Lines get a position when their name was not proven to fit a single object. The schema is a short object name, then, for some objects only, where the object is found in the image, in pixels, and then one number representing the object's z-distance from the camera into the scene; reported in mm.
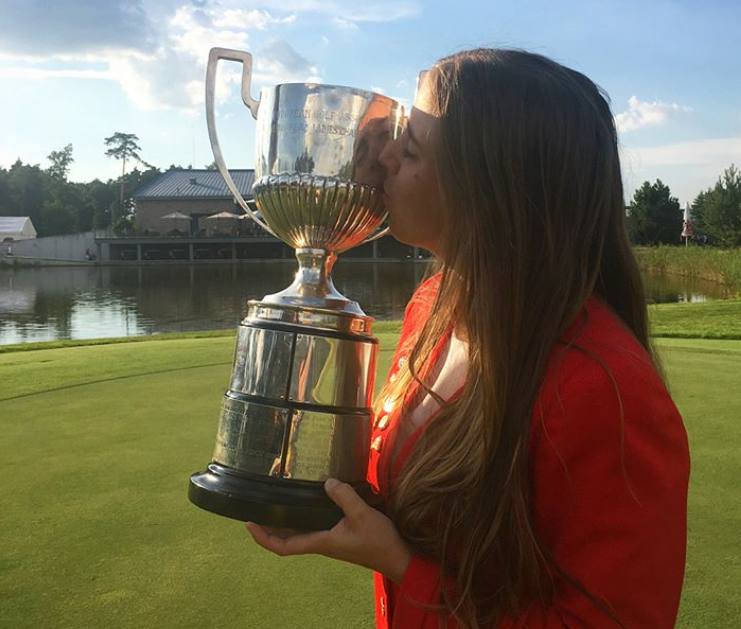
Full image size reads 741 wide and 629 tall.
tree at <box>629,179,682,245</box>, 34594
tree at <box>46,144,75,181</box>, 75125
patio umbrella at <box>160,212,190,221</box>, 47000
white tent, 54062
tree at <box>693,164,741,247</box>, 33281
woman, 1071
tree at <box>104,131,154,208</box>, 71000
